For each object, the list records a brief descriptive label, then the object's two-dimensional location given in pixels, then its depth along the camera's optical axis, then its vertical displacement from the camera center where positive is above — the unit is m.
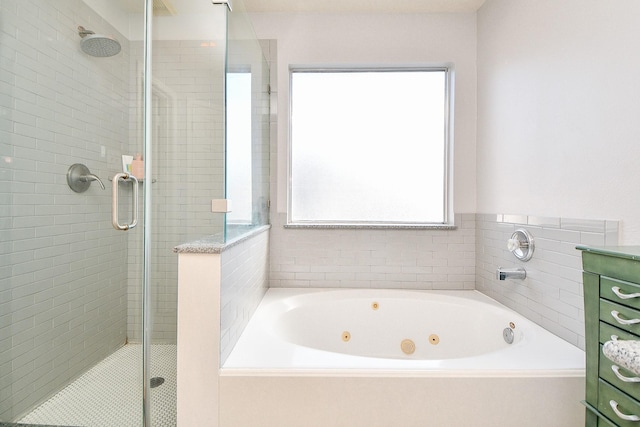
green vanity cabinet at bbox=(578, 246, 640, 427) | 0.96 -0.35
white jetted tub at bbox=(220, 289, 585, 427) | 1.25 -0.68
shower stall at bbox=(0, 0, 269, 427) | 1.29 +0.08
